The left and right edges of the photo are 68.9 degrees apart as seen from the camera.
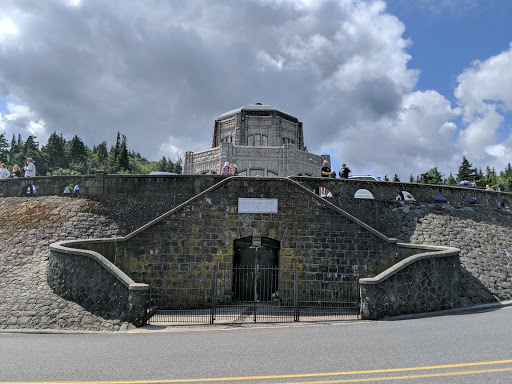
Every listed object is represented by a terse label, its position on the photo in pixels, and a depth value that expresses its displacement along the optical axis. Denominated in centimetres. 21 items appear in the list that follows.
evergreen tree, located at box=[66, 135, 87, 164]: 9894
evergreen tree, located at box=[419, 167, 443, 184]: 6785
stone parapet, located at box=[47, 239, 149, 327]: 1058
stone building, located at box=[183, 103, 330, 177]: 2973
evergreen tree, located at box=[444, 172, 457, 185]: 7136
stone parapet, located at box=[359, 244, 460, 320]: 1095
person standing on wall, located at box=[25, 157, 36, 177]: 1950
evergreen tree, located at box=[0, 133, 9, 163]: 11522
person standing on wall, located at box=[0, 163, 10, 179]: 2002
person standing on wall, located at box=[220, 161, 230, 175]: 2098
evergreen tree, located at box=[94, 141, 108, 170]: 9460
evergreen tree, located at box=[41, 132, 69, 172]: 9750
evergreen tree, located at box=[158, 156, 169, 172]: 11234
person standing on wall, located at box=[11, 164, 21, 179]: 1978
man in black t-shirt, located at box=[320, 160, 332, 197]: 1878
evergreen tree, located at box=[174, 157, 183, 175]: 10629
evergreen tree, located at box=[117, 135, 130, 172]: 9006
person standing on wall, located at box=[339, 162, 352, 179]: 1900
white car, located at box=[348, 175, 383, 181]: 2304
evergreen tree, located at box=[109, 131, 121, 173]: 9031
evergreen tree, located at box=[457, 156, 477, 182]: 6384
